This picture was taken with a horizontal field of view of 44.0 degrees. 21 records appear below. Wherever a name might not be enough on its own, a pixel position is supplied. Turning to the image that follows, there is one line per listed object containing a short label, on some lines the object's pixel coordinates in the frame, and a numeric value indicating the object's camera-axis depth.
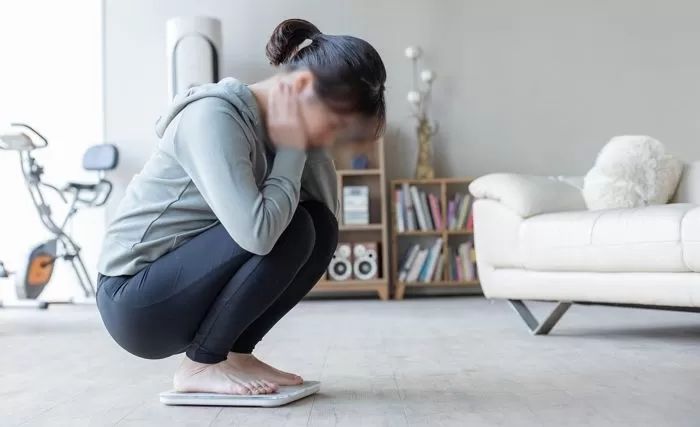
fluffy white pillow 3.29
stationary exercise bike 4.79
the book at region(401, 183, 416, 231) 5.25
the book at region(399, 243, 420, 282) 5.24
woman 1.47
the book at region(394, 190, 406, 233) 5.25
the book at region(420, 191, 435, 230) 5.26
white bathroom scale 1.63
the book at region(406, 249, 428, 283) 5.23
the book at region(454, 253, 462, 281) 5.23
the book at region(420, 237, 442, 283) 5.22
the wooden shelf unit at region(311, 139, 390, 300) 5.16
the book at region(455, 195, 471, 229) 5.25
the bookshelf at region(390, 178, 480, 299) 5.22
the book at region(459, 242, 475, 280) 5.22
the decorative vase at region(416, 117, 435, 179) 5.33
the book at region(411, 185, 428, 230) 5.25
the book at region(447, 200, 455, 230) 5.25
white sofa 2.49
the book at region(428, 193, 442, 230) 5.25
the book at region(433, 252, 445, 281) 5.22
